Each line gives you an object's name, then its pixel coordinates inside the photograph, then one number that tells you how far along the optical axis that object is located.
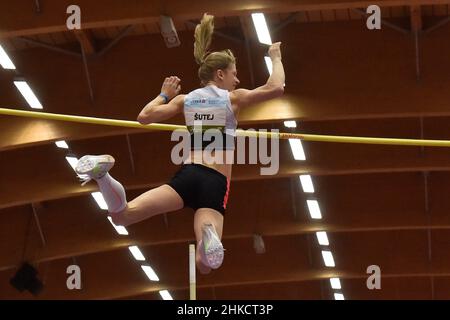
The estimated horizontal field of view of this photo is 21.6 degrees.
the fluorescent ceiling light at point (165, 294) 26.65
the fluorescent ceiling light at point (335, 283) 26.79
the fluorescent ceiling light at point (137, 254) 24.93
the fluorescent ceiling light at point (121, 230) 23.19
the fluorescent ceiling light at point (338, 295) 27.39
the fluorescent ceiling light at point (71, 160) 19.87
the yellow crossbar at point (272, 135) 10.84
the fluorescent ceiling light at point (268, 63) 18.06
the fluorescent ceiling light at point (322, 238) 24.52
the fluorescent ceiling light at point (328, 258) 24.97
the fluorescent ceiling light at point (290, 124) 19.54
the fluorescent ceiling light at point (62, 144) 20.25
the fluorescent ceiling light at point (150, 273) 25.48
